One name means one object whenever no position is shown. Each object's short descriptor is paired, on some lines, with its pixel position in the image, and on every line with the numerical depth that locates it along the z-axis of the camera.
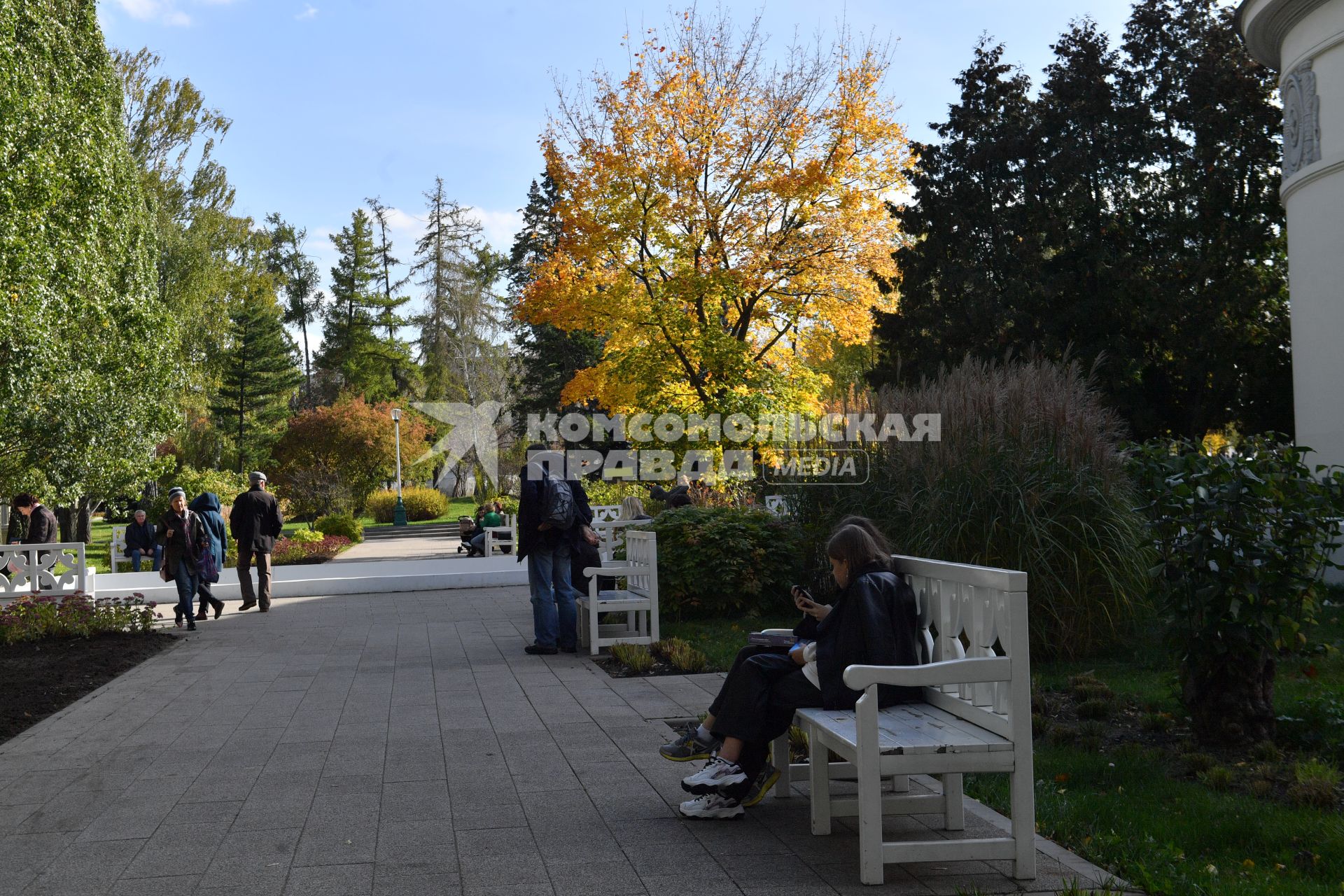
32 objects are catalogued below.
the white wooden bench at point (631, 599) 9.47
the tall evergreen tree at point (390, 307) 63.16
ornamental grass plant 7.44
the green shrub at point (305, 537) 25.05
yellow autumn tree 17.92
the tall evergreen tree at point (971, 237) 24.09
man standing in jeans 9.36
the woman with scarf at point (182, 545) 11.96
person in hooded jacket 12.66
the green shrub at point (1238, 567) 5.12
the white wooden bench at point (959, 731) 3.69
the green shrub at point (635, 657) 8.30
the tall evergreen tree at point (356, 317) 63.00
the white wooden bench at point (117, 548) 22.03
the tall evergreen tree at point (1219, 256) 22.81
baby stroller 24.56
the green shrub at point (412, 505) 39.56
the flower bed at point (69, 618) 10.74
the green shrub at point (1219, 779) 4.78
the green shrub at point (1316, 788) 4.38
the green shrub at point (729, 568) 11.19
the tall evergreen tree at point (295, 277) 68.25
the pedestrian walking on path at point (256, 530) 13.52
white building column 13.05
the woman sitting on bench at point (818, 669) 4.28
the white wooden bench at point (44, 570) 12.24
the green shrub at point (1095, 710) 6.23
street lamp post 37.59
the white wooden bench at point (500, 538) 23.48
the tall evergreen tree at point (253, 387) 51.12
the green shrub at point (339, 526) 29.98
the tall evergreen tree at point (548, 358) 40.78
